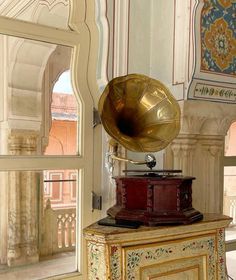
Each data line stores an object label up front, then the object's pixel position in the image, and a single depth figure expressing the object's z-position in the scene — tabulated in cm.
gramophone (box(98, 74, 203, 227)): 168
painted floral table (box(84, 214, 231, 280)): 151
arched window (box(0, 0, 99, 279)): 189
